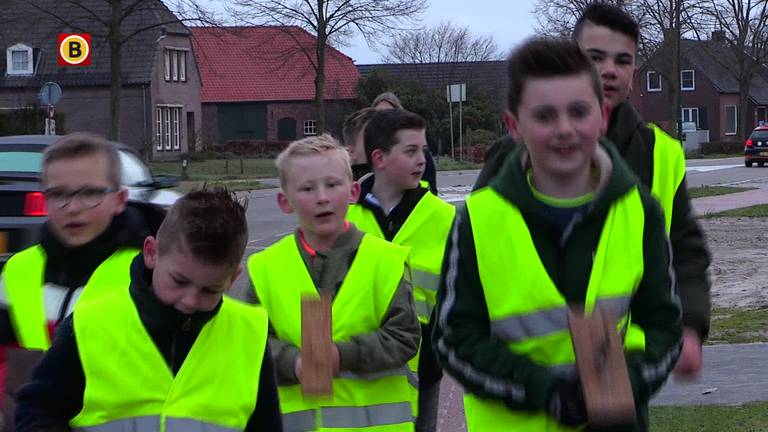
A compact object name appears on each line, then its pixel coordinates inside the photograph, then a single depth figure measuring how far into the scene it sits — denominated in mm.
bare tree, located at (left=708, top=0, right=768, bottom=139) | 79000
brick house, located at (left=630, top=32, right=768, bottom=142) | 91688
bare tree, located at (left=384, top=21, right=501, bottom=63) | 85000
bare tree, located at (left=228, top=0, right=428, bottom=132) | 57375
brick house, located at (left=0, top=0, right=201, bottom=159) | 63750
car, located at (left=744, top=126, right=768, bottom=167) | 51406
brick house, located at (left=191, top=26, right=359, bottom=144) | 78562
